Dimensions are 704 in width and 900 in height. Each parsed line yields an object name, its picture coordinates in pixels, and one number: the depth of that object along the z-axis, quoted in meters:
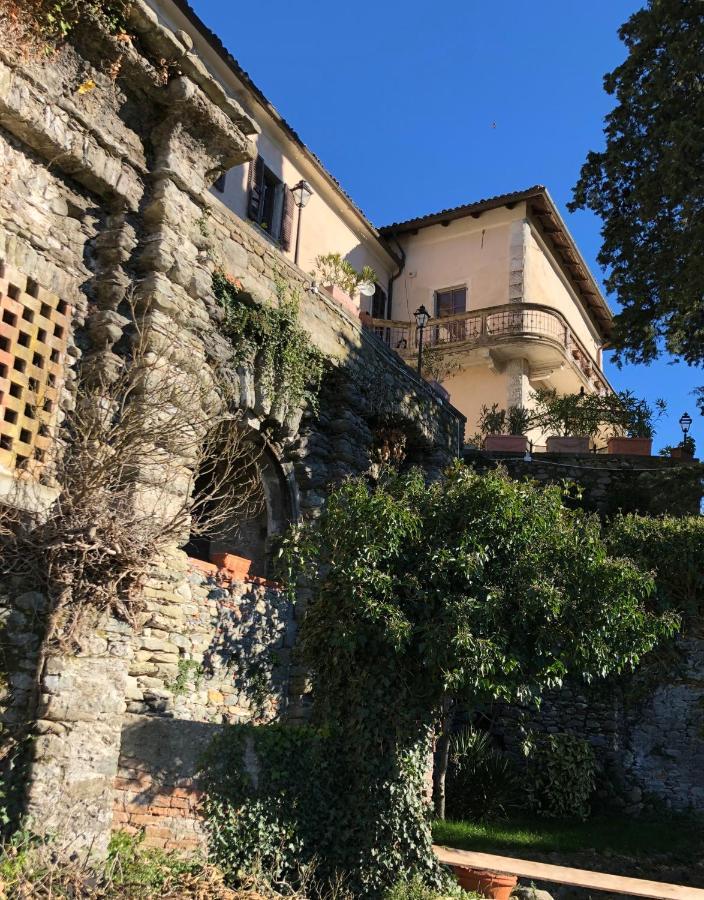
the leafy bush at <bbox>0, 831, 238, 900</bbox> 5.26
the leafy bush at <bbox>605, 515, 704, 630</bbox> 12.18
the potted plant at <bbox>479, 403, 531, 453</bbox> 16.91
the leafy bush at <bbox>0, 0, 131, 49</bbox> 6.52
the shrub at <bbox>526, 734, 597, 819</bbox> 12.30
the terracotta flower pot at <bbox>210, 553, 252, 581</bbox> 8.43
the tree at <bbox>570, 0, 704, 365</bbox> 12.11
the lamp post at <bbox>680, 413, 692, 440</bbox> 18.02
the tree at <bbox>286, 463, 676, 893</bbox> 7.48
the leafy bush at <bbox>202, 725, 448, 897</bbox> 7.06
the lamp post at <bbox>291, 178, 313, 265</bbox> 16.05
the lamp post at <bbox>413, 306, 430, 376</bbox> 16.77
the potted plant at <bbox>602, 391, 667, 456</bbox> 17.89
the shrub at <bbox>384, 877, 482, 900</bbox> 7.34
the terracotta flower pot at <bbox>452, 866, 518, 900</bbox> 8.20
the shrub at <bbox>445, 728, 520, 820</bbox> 12.05
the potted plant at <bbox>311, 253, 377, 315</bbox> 17.03
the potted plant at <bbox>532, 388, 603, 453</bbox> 18.19
